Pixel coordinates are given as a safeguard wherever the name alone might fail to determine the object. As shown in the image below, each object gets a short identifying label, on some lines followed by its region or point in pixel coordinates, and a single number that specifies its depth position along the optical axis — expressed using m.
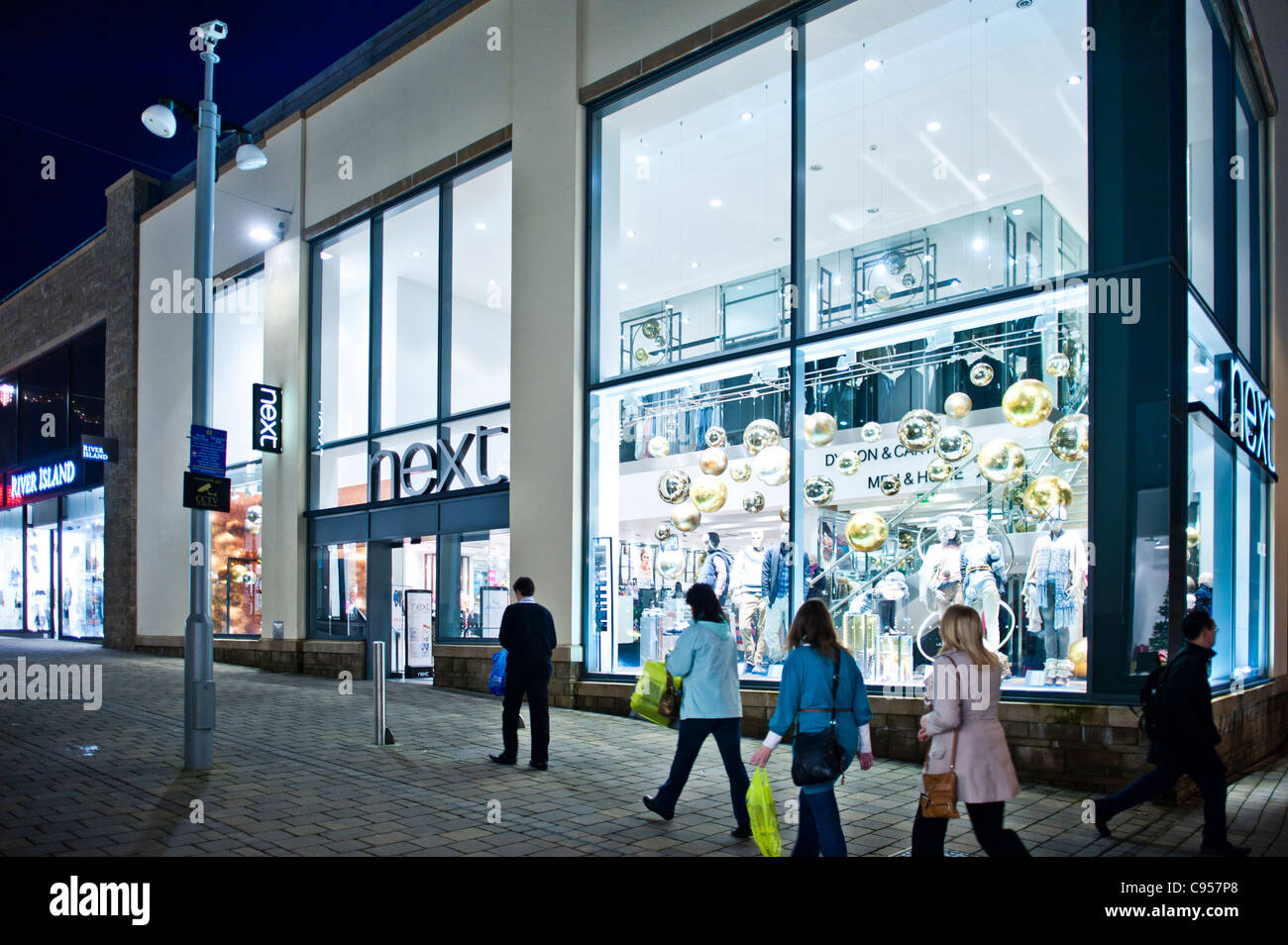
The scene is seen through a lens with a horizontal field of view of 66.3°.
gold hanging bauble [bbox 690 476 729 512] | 12.45
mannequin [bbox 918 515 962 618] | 10.81
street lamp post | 8.16
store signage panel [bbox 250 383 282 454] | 17.44
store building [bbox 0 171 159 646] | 22.61
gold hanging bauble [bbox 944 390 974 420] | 12.12
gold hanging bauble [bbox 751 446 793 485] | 11.71
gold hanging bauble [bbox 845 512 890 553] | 10.81
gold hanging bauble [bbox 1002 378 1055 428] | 9.88
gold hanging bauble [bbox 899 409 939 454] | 11.09
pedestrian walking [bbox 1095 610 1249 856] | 6.13
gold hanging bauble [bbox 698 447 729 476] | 12.70
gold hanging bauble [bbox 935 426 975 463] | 11.09
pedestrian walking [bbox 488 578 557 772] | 8.50
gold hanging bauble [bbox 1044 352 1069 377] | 10.07
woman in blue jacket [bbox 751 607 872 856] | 5.03
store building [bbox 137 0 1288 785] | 8.51
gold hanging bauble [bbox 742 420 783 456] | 12.30
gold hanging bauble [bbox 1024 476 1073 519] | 9.52
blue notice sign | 8.54
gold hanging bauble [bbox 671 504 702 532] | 13.00
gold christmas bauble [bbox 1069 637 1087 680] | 8.41
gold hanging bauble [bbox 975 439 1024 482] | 10.36
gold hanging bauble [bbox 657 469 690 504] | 13.02
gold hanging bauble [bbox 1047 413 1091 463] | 8.83
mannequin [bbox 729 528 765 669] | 11.63
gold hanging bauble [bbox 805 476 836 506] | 11.17
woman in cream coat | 4.73
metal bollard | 9.44
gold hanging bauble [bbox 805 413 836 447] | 11.65
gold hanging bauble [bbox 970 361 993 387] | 11.59
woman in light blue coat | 6.54
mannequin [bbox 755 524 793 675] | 11.12
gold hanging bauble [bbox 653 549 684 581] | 12.92
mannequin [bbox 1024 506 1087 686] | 9.25
